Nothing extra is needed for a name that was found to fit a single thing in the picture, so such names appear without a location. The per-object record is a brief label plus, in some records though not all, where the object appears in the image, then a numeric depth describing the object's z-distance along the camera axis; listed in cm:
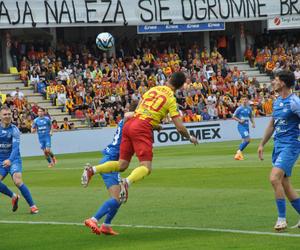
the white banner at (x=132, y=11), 4819
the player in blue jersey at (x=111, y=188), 1285
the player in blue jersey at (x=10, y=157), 1683
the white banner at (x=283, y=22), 5466
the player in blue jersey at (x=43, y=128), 3431
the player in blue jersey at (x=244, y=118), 3178
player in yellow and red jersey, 1273
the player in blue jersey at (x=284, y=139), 1254
